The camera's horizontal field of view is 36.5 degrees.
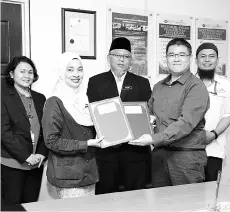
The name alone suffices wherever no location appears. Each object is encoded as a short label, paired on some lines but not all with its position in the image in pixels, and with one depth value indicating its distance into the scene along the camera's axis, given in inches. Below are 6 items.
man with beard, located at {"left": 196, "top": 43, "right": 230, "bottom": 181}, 114.7
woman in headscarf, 87.1
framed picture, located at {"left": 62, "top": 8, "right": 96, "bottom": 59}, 126.6
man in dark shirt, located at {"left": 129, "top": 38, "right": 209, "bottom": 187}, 89.2
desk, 59.5
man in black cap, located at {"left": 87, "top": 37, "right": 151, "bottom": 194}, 110.5
